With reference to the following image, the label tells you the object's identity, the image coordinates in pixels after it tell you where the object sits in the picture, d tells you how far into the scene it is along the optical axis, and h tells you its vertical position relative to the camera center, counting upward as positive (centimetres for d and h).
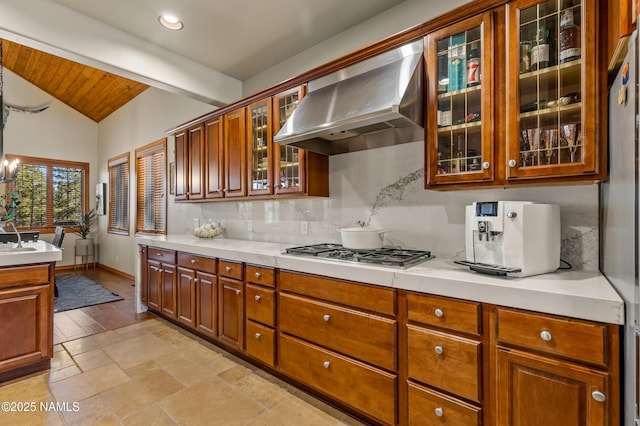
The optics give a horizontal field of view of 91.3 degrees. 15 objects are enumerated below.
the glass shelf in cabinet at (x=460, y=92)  171 +67
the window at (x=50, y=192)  645 +44
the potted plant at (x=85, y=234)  689 -50
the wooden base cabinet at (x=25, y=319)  233 -83
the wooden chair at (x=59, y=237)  499 -40
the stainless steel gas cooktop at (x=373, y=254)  180 -29
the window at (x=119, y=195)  627 +36
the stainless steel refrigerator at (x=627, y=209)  96 +0
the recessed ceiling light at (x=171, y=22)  268 +167
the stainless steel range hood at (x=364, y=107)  182 +65
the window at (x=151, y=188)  514 +41
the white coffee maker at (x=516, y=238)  149 -14
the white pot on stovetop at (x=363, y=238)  220 -20
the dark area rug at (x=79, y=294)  432 -127
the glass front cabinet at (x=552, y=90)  139 +57
